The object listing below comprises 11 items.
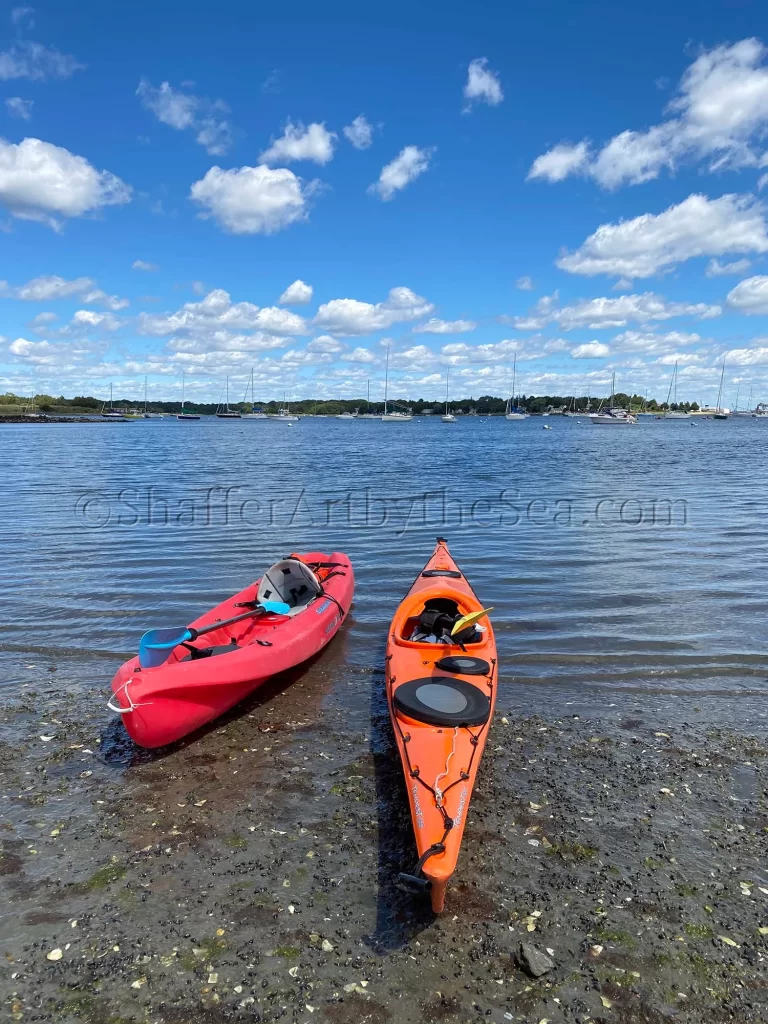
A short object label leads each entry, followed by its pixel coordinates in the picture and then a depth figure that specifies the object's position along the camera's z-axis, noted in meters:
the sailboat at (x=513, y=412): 166.88
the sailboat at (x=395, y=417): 156.00
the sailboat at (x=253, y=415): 194.61
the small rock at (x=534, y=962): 4.03
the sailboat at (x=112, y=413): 169.02
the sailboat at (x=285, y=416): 179.45
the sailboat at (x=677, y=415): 173.23
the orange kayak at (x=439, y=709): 4.62
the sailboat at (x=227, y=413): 190.43
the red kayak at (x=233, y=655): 6.36
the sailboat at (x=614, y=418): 132.25
